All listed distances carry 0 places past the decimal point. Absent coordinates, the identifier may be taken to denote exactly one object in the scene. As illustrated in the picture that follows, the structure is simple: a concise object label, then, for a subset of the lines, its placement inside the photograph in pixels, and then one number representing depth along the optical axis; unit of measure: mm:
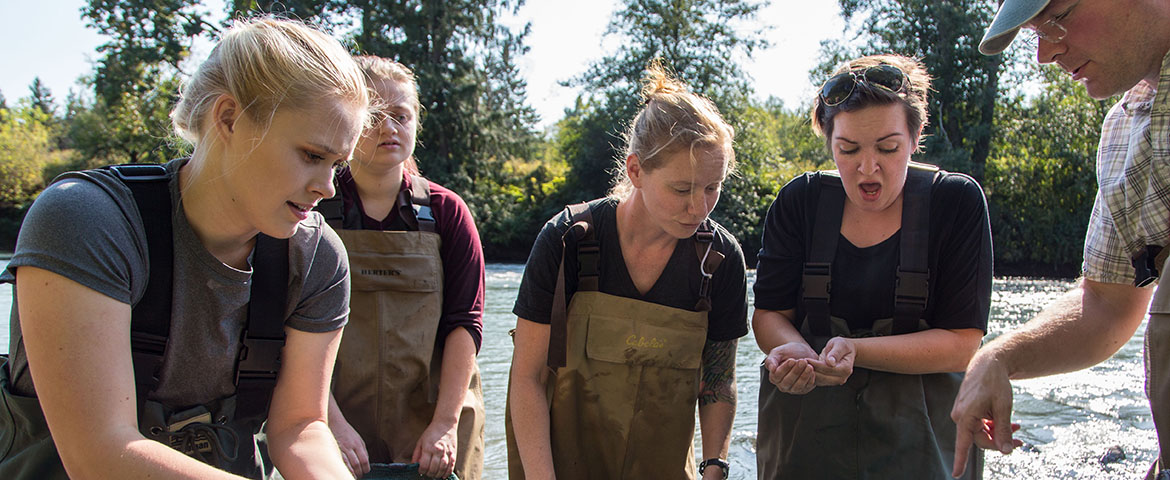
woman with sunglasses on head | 2336
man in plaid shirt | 1826
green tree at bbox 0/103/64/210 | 32625
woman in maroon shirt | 2711
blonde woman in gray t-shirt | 1427
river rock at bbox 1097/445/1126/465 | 4949
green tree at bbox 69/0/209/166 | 28094
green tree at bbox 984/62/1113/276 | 23844
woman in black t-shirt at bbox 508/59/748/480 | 2492
